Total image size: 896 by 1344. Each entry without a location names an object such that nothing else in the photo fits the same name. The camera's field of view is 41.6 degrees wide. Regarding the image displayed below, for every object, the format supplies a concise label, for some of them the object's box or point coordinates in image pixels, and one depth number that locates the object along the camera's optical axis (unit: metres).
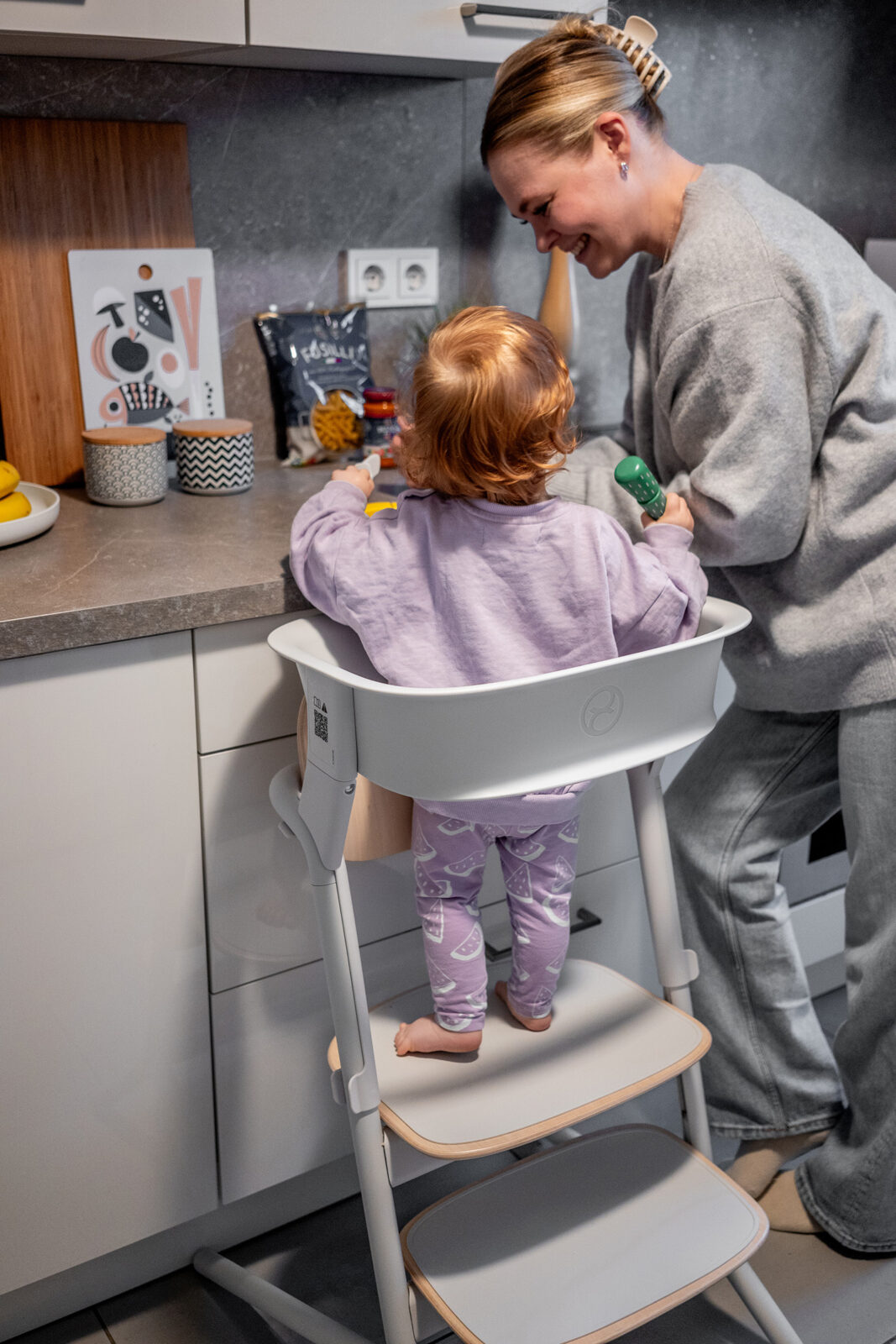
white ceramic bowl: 1.30
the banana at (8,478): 1.34
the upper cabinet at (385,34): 1.34
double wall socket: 1.83
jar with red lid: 1.77
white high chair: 0.97
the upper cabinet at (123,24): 1.21
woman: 1.18
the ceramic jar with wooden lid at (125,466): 1.50
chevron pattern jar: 1.57
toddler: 1.02
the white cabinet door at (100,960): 1.19
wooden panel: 1.52
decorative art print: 1.61
